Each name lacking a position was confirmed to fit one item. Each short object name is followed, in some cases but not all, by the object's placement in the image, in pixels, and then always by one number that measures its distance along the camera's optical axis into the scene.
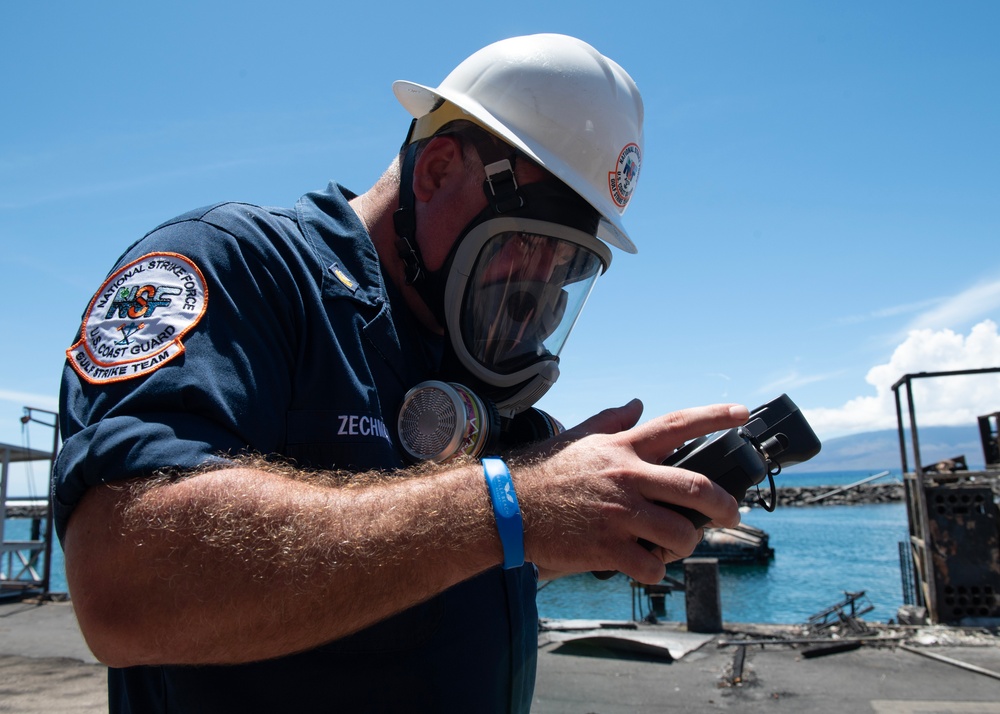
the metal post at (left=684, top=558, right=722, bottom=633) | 9.59
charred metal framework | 9.84
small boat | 55.62
